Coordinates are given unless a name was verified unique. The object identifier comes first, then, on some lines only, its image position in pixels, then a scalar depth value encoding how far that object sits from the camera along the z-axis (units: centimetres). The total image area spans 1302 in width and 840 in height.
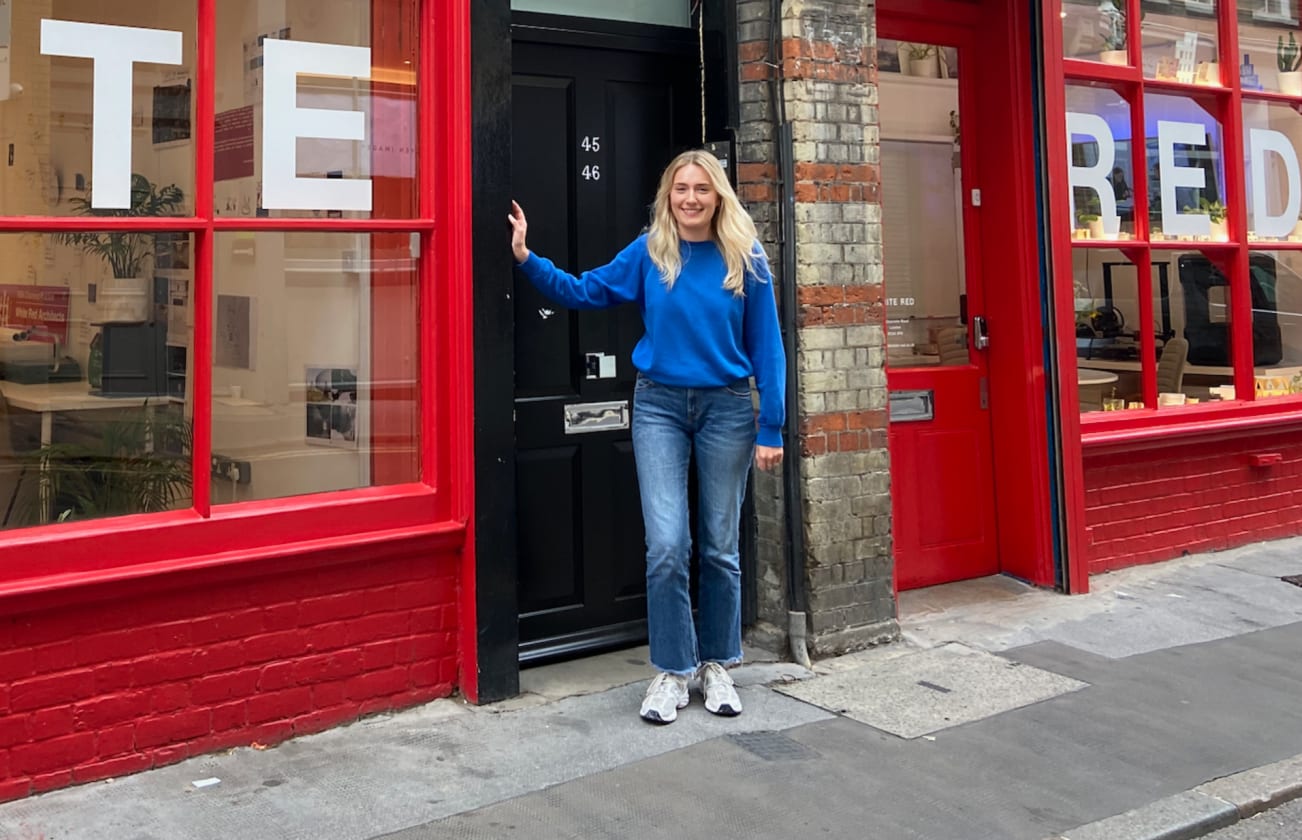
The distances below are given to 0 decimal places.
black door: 481
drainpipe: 494
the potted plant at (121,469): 377
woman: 426
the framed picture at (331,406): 434
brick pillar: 497
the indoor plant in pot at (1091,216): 643
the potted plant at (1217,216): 707
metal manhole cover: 396
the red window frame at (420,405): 369
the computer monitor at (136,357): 392
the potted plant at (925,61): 609
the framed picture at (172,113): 387
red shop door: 596
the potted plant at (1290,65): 749
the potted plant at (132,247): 382
